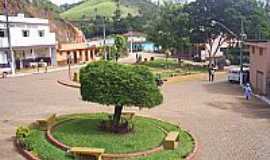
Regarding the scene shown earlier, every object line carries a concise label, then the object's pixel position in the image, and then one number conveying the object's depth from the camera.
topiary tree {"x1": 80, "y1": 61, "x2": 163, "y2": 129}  11.03
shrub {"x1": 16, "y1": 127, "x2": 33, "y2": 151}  10.54
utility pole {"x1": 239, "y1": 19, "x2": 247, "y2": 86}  26.38
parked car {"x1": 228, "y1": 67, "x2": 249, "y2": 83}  27.14
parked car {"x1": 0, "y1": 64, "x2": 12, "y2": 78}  30.75
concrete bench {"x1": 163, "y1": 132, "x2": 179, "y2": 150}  10.62
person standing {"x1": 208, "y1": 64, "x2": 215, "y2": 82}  28.97
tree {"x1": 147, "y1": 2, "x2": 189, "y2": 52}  38.24
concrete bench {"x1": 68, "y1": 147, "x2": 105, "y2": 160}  9.63
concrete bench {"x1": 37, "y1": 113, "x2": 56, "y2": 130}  12.31
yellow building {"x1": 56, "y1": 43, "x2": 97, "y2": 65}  42.00
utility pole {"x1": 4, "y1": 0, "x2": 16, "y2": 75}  32.23
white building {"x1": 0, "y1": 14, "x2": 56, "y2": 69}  34.08
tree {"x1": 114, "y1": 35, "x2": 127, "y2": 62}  37.40
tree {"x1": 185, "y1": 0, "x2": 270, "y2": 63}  38.48
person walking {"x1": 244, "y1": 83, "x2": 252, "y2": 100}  20.66
